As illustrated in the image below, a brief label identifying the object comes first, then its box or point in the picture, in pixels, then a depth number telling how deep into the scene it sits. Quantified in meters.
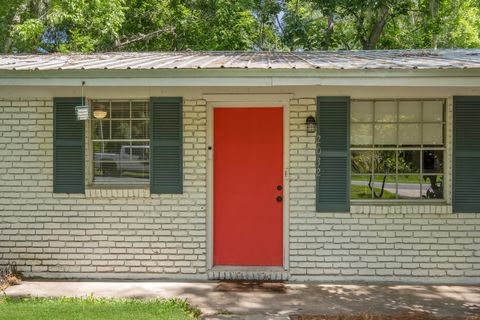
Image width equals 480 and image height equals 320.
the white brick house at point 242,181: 6.52
